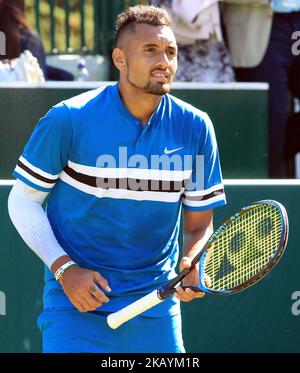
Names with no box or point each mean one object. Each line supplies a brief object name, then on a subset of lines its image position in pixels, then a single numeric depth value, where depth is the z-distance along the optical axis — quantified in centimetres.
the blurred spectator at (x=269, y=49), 1576
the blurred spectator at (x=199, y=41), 1517
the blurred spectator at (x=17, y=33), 1493
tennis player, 896
